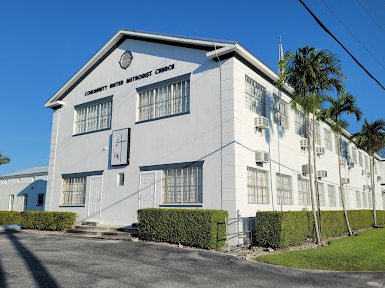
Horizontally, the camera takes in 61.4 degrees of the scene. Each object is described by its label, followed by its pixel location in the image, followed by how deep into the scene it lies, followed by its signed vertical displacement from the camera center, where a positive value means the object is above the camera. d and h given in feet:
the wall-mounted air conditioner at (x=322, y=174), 69.89 +6.69
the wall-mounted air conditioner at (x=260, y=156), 48.42 +7.12
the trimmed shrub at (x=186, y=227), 38.32 -2.76
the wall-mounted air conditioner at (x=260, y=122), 49.57 +12.46
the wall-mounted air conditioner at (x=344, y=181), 82.28 +6.17
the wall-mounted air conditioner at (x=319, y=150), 71.56 +12.02
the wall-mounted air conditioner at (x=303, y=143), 65.16 +12.31
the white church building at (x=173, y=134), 45.57 +11.51
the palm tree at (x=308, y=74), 48.06 +19.50
